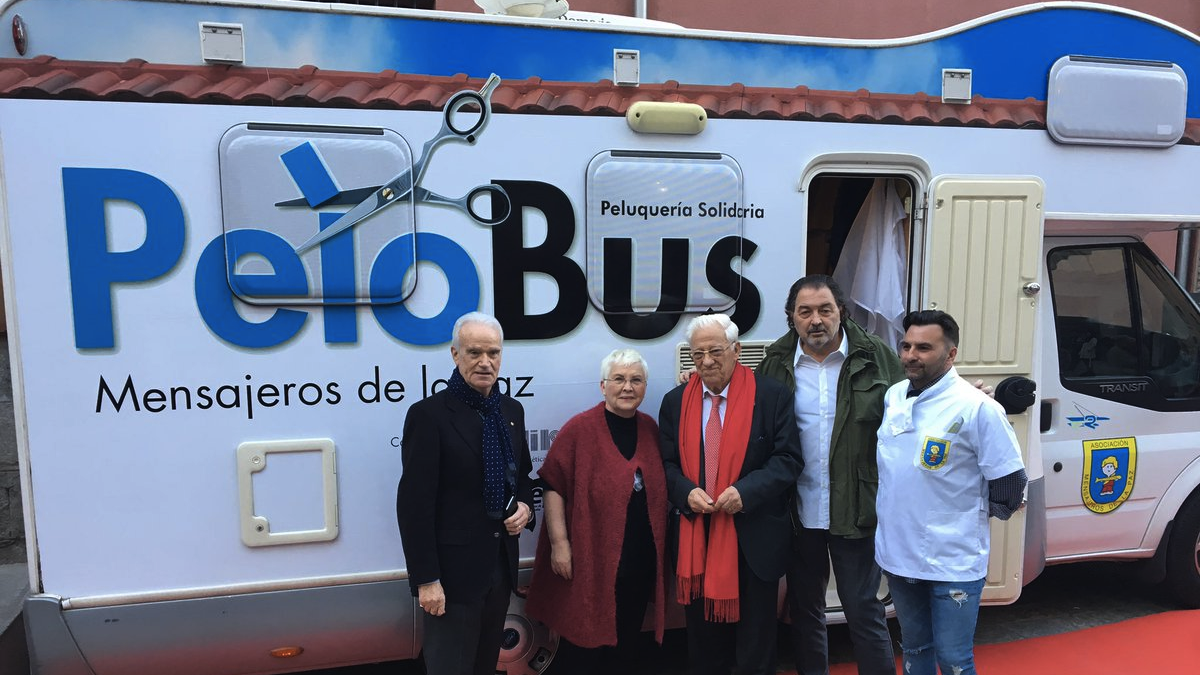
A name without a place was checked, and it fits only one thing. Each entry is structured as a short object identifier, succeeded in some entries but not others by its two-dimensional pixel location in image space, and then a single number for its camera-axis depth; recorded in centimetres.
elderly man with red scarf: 258
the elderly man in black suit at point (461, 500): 229
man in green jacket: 264
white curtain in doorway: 342
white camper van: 252
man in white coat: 231
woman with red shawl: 263
